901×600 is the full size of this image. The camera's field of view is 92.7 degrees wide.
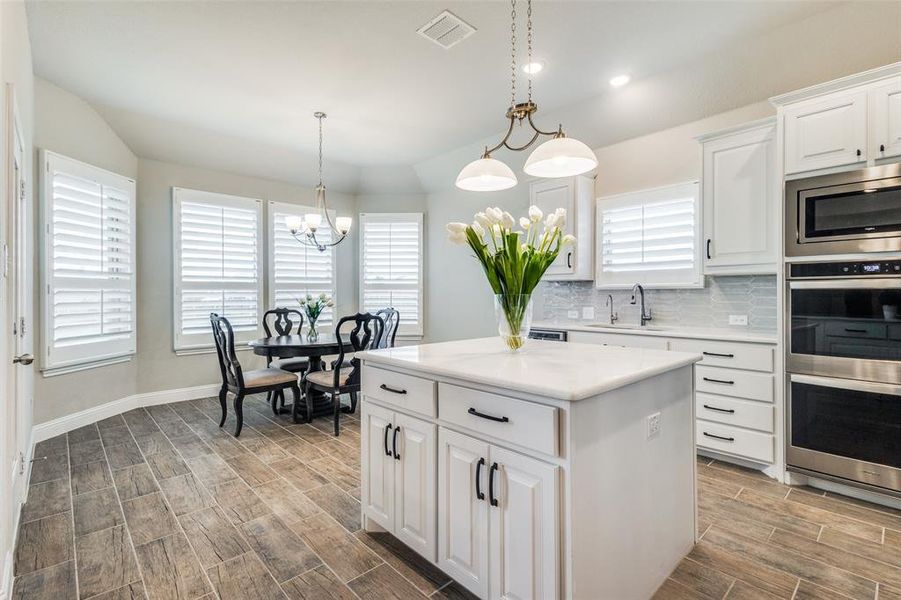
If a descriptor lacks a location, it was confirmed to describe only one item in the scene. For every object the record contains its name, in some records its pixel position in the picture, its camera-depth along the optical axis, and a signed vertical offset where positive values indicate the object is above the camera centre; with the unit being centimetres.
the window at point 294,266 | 575 +45
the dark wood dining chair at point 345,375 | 392 -74
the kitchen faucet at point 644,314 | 404 -15
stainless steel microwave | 242 +51
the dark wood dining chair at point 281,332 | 477 -42
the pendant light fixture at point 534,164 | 199 +69
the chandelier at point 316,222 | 447 +83
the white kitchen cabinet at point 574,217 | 424 +81
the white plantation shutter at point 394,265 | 640 +50
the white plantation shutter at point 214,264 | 500 +43
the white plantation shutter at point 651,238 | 378 +56
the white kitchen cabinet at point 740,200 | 305 +73
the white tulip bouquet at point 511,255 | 203 +21
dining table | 406 -46
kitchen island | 138 -63
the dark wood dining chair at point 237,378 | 383 -74
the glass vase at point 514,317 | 210 -9
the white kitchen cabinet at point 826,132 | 252 +101
